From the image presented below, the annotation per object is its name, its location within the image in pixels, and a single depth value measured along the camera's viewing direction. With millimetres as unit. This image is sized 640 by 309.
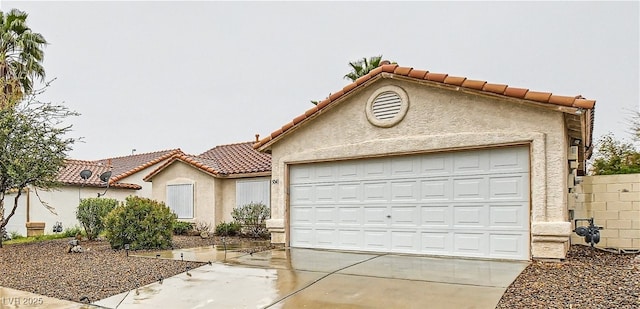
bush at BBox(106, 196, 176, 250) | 12180
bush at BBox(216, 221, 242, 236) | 17031
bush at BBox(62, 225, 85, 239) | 17269
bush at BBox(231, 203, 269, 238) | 16375
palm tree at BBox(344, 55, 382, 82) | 22266
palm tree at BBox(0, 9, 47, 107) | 20016
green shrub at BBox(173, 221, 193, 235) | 18312
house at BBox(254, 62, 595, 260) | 9250
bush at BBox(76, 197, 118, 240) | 14945
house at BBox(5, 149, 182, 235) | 22047
